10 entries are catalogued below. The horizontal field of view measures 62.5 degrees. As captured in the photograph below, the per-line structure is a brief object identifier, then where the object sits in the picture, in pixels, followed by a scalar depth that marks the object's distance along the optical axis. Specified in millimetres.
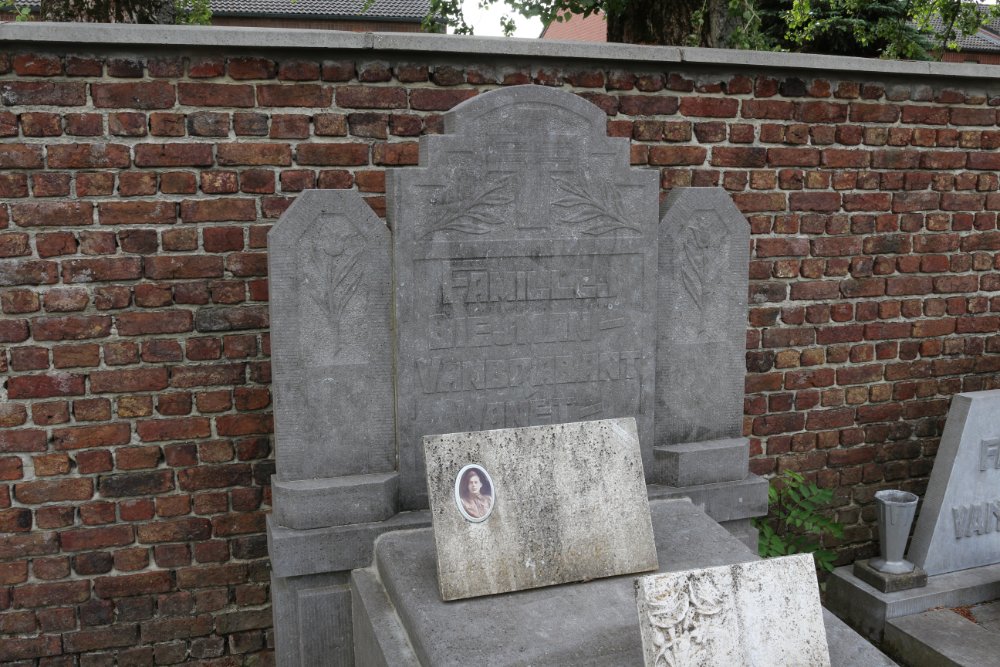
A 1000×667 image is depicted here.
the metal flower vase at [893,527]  3262
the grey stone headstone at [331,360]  2365
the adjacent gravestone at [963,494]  3350
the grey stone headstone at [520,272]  2465
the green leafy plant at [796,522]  3438
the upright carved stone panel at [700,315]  2775
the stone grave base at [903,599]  3188
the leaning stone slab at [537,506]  2137
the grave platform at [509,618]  1893
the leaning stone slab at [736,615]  1711
